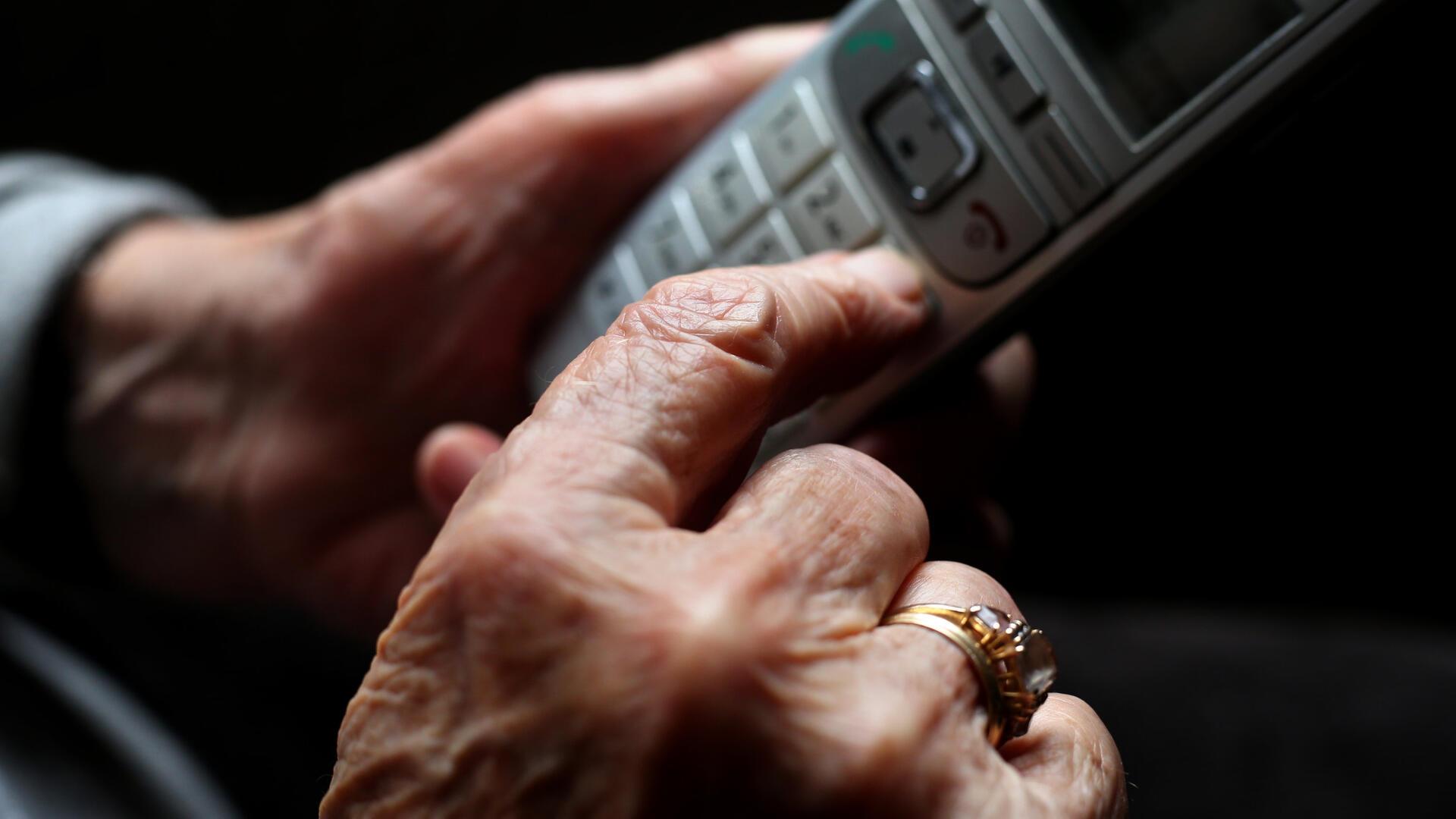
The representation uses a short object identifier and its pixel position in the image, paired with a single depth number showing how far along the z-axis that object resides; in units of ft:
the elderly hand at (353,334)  1.28
